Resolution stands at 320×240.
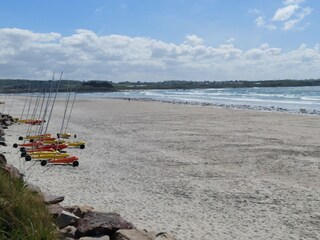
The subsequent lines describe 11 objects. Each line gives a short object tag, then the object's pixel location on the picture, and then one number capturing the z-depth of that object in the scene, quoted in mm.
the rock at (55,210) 6770
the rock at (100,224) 6074
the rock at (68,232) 6098
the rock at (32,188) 7886
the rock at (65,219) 6547
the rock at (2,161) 8305
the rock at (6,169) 7480
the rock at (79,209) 7353
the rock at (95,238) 5807
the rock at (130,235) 5823
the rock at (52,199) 7691
